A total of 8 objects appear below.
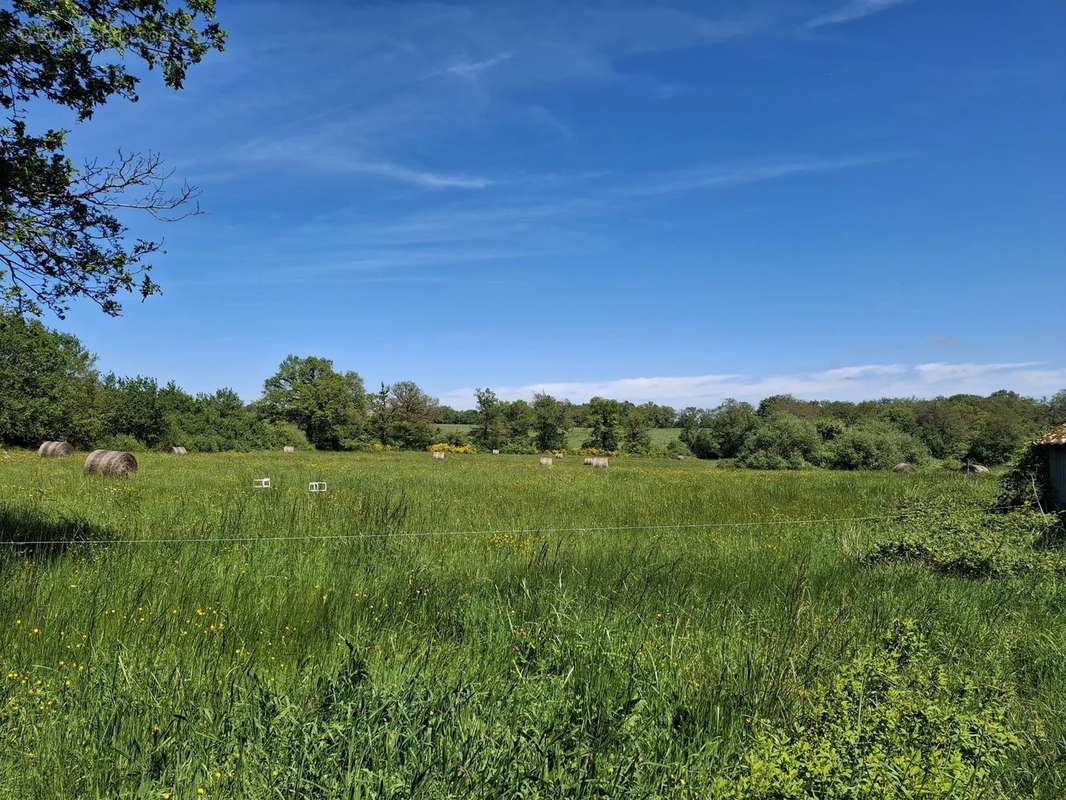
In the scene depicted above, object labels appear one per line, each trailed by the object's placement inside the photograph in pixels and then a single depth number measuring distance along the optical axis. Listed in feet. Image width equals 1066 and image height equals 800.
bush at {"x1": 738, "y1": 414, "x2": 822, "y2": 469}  190.93
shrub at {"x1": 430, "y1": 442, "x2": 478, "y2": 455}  259.41
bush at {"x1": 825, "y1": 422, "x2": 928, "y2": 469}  182.70
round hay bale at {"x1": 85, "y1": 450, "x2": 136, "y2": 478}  75.66
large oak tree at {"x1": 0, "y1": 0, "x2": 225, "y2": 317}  19.93
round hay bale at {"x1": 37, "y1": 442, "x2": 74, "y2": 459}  126.72
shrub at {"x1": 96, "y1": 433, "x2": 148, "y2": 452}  176.66
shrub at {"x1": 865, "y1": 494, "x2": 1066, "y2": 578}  30.50
